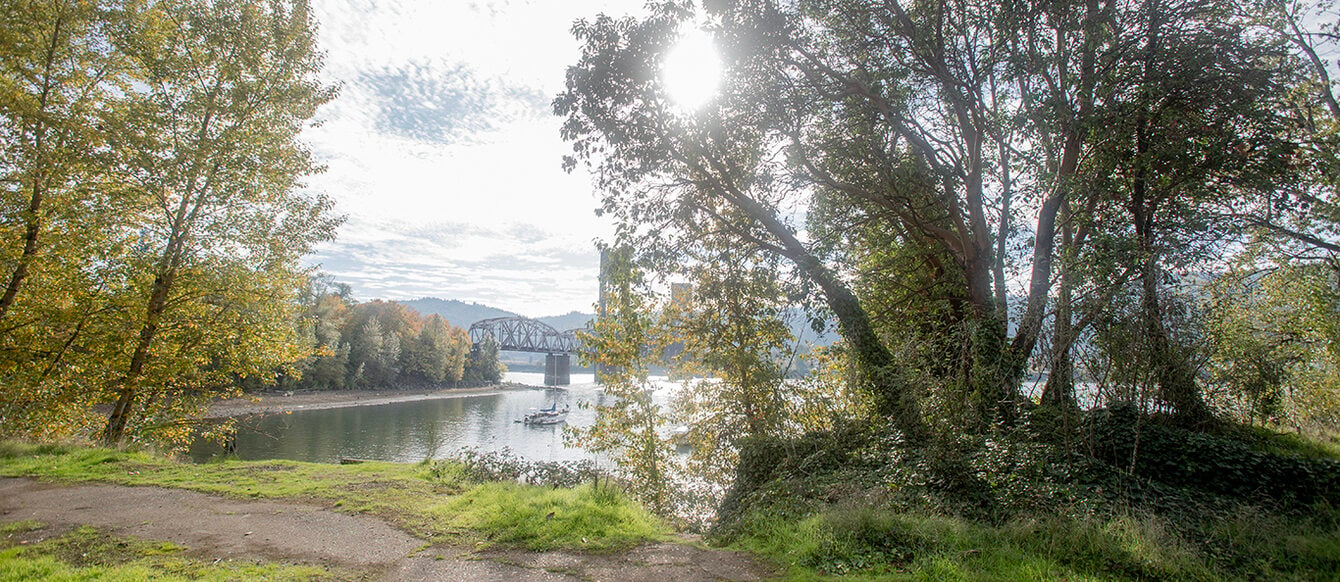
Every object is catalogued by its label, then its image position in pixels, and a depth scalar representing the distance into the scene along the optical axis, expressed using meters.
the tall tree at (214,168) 8.06
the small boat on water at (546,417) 40.06
